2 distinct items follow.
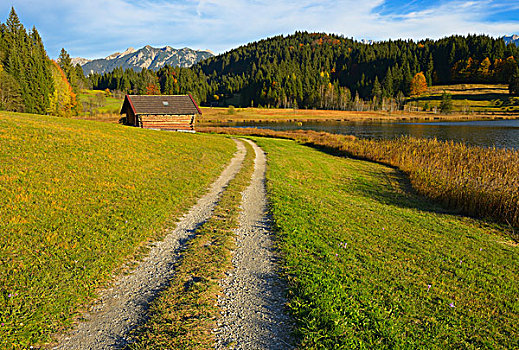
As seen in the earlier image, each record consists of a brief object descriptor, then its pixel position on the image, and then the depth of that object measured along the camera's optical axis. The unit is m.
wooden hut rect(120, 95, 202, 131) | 39.12
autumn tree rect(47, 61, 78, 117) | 65.94
